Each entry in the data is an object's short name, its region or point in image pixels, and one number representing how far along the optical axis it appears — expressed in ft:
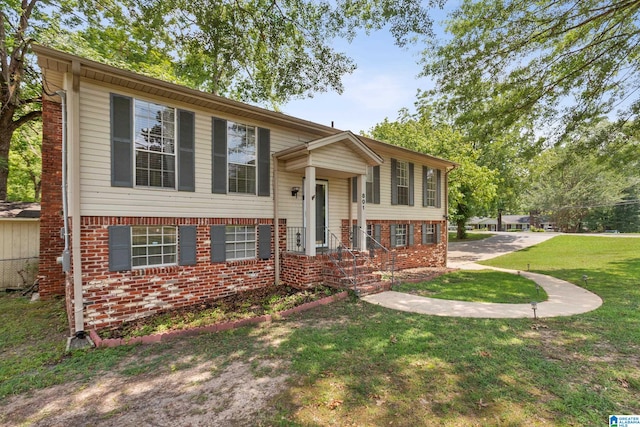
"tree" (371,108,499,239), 62.90
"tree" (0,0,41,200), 31.45
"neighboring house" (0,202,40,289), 29.09
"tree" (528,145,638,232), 110.42
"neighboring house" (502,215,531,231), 212.23
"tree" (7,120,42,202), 51.06
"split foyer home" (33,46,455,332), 18.12
